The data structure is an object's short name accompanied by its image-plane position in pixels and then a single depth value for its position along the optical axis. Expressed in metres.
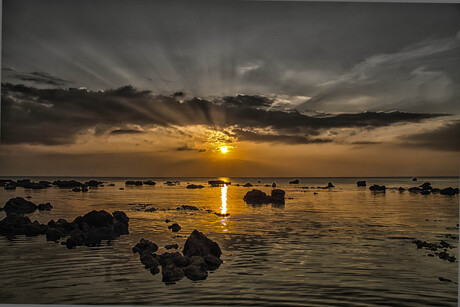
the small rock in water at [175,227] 10.84
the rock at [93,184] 41.94
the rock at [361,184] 44.13
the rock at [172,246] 8.59
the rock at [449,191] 25.01
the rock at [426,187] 31.06
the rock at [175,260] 6.98
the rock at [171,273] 6.52
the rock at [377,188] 35.09
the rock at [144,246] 8.32
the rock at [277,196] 22.05
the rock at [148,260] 7.12
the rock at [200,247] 7.46
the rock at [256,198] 22.22
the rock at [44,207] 16.40
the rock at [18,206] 14.03
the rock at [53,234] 9.65
